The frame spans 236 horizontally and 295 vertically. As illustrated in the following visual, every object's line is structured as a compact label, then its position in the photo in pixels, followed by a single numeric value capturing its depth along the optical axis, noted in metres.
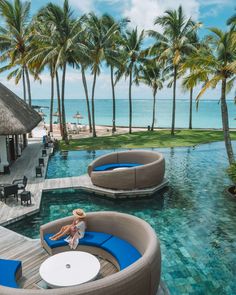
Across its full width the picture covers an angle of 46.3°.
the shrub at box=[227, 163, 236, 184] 13.60
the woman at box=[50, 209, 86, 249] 7.94
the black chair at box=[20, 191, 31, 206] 12.01
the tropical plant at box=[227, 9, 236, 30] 20.42
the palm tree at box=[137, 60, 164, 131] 37.00
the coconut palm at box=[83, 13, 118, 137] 29.45
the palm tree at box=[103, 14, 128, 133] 31.19
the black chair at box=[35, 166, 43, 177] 16.36
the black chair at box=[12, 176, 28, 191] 13.31
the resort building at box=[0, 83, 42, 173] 16.94
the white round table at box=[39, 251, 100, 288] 6.15
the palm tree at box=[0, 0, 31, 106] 26.33
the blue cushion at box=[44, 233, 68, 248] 7.91
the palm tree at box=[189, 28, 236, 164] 13.38
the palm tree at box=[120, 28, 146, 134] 33.28
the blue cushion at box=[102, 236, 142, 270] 7.05
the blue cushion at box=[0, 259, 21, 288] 6.20
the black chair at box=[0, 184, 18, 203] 12.43
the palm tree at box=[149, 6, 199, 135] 28.88
